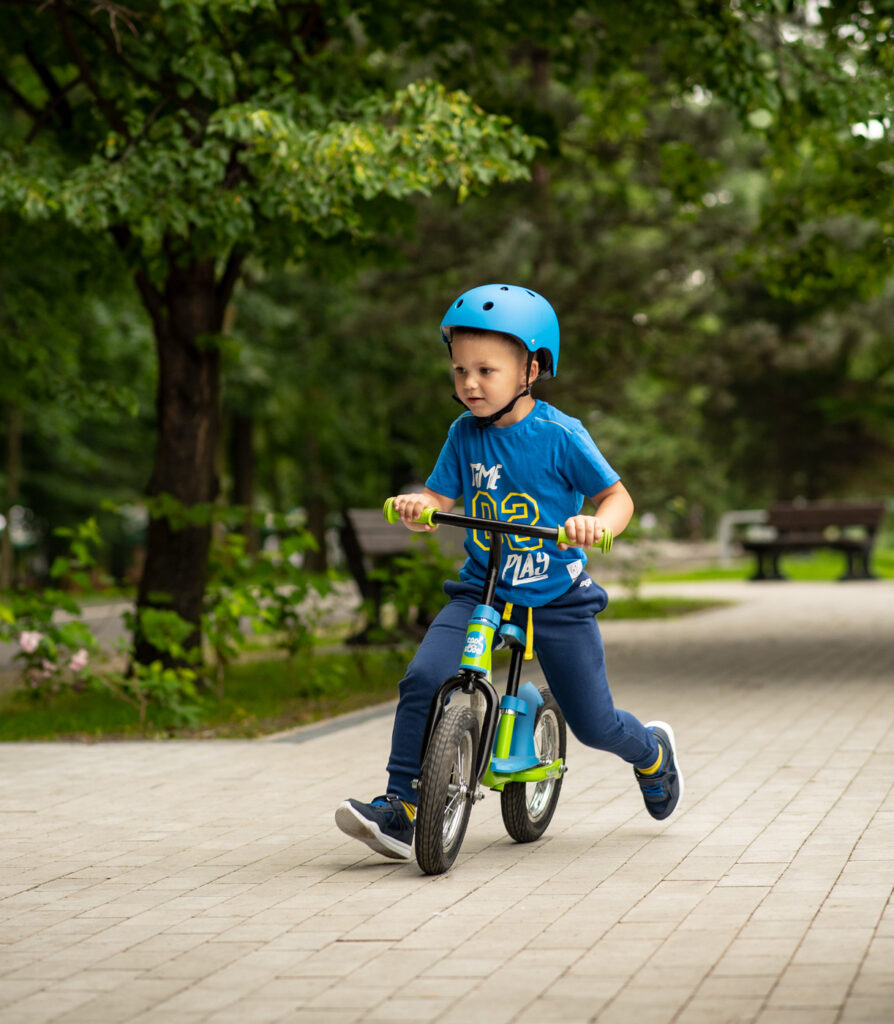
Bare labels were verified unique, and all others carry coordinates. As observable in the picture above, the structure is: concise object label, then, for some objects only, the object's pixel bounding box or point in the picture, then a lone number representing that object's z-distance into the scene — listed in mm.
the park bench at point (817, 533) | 51213
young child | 10252
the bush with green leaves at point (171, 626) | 17867
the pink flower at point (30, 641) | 17804
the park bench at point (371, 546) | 25597
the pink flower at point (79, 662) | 17992
